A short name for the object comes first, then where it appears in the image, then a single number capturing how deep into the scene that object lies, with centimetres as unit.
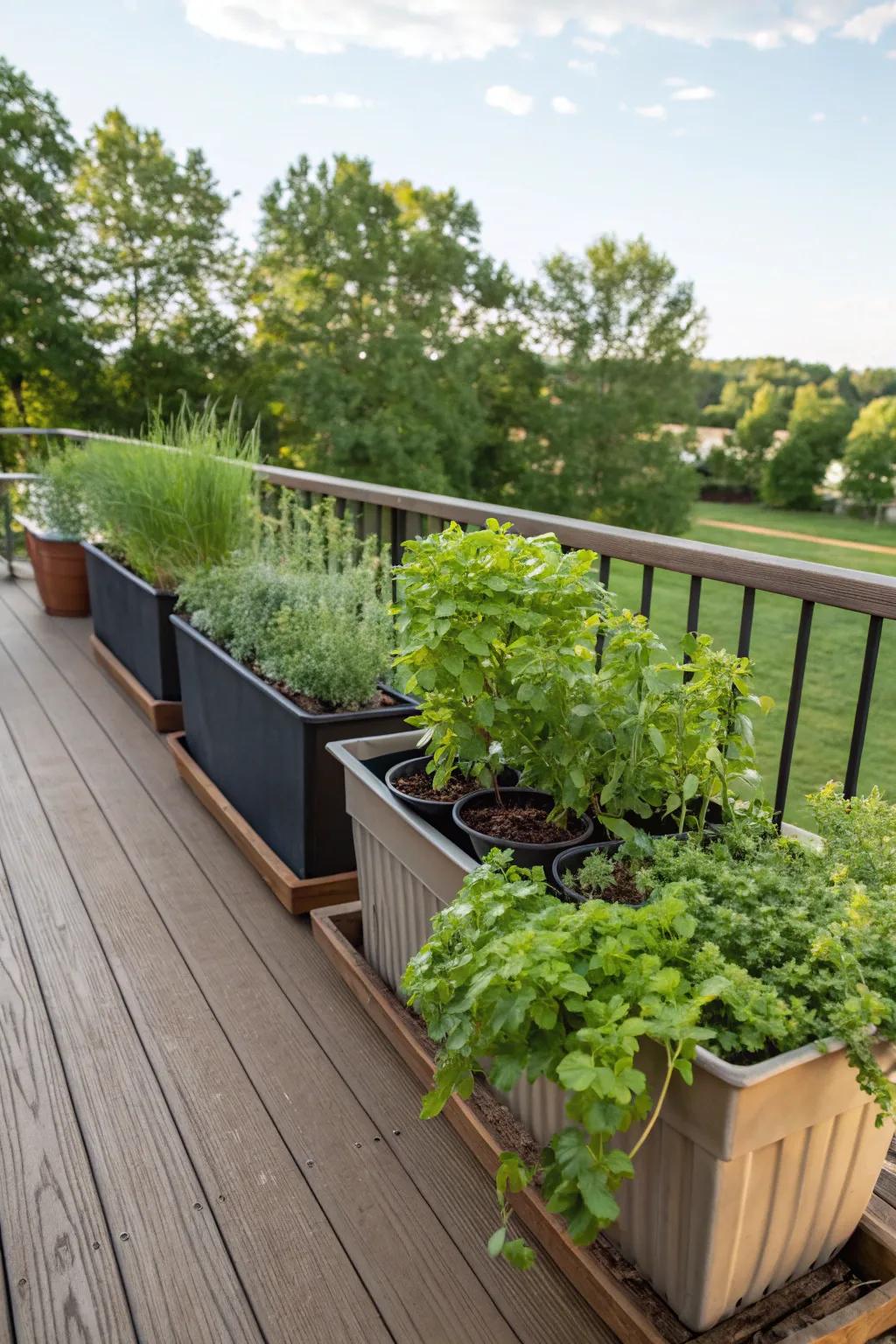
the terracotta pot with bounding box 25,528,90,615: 514
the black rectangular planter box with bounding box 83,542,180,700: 353
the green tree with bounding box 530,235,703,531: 2491
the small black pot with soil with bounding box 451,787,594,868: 154
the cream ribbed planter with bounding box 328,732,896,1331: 104
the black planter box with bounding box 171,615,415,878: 224
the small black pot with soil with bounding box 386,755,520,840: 172
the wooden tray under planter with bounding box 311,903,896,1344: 118
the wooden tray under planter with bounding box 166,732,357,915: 230
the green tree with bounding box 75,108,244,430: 2120
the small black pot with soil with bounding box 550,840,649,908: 139
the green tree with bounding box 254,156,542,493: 2119
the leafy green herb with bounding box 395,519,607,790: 155
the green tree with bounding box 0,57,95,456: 1967
